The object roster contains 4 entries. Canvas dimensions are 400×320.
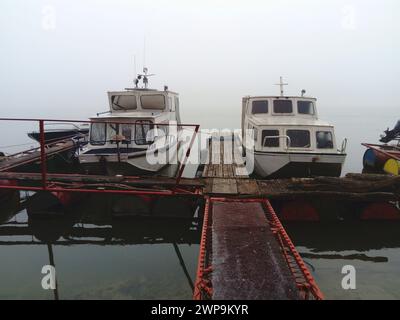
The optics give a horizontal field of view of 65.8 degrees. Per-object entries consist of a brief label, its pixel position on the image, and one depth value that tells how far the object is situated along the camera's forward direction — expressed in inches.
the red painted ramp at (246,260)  201.9
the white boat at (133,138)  478.6
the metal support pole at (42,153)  339.6
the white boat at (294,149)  467.5
